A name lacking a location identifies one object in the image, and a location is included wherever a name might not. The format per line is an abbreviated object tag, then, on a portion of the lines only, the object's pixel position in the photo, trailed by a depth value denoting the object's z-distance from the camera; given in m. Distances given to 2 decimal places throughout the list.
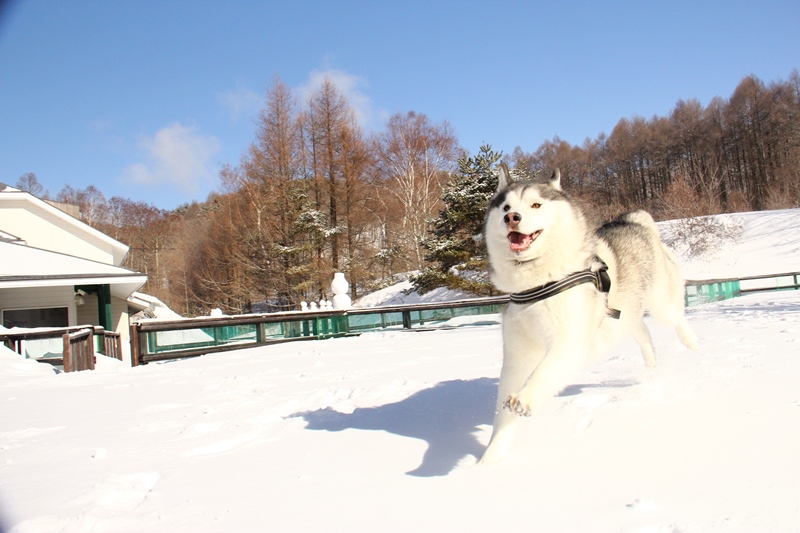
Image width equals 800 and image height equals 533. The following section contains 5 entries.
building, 17.14
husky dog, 2.62
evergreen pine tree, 24.50
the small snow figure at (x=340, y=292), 15.23
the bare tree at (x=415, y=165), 32.34
